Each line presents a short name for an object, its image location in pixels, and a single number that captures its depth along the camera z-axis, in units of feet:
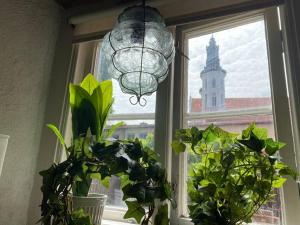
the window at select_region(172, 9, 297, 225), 4.00
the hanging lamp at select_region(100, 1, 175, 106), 3.62
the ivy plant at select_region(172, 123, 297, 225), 2.74
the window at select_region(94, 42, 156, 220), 4.58
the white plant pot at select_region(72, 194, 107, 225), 3.25
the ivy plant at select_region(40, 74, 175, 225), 2.67
